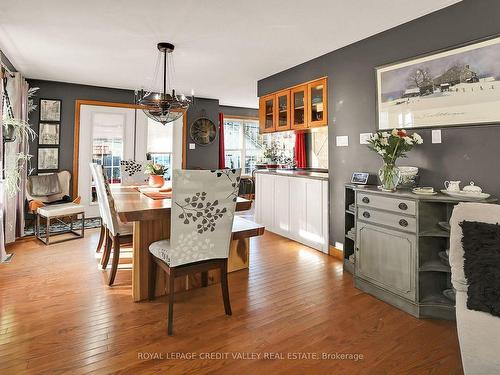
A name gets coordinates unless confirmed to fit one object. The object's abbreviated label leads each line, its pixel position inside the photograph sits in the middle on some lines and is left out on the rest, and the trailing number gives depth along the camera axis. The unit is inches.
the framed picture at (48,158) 198.7
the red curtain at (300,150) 196.2
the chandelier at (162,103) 119.9
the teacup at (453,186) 90.4
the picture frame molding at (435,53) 89.2
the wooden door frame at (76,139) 206.4
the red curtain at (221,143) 275.9
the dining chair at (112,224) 102.7
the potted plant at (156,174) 127.8
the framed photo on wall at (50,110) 198.4
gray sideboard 86.9
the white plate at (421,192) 90.0
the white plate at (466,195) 83.1
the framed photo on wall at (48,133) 198.3
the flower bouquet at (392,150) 97.9
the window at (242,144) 296.2
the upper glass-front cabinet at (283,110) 169.9
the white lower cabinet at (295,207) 146.7
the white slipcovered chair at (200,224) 74.8
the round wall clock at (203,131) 251.0
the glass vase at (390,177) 99.0
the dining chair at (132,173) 153.9
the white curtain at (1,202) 122.8
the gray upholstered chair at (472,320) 49.7
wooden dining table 87.2
